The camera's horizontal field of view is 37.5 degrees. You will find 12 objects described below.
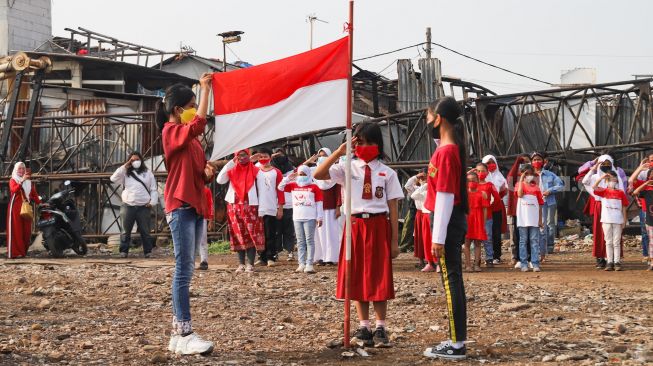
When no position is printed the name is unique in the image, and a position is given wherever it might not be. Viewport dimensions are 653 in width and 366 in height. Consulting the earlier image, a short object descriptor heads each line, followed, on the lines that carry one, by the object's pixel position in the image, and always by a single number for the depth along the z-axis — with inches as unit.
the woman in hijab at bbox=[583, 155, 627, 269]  589.9
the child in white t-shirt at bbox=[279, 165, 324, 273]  575.9
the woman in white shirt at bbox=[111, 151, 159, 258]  712.4
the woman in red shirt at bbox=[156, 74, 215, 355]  280.5
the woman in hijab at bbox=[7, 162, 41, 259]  731.4
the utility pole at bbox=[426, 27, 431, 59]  1371.1
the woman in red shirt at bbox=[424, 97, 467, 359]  269.7
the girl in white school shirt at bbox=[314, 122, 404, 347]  293.0
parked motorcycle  729.0
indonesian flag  301.6
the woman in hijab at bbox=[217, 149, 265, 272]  557.3
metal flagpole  284.0
